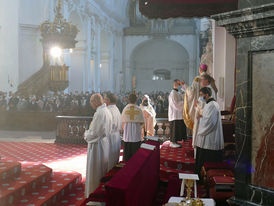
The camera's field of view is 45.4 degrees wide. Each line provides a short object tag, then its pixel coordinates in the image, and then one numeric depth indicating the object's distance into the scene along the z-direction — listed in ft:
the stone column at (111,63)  103.30
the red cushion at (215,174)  14.17
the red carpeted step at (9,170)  17.93
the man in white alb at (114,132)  20.74
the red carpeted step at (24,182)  16.11
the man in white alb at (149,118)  31.58
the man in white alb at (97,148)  17.31
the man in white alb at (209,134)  16.15
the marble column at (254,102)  7.89
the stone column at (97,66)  87.38
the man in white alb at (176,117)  26.68
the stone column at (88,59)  78.89
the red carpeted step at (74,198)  18.07
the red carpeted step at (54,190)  17.01
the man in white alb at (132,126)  22.90
